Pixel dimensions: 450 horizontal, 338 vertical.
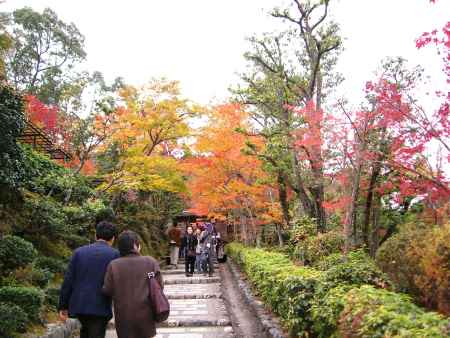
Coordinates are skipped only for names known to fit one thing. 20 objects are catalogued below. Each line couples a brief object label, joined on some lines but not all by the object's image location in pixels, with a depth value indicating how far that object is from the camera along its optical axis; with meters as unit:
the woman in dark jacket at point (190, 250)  16.48
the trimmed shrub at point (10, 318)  6.03
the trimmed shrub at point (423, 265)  5.18
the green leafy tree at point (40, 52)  28.16
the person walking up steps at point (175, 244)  19.59
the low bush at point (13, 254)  8.16
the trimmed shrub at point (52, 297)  8.39
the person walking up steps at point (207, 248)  16.50
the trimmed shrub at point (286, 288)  5.80
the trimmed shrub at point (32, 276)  8.00
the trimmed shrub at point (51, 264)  10.16
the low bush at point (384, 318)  3.42
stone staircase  8.14
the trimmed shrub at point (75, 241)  12.72
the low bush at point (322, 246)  12.36
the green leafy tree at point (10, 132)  9.24
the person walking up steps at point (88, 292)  4.52
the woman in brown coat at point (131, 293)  4.34
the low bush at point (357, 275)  6.29
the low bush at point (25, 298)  6.82
